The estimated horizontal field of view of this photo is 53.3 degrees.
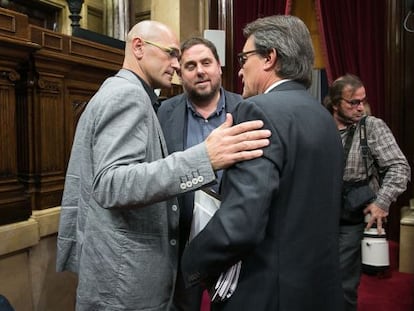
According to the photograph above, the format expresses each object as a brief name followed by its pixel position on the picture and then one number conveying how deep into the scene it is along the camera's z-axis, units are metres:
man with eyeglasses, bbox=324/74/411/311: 2.02
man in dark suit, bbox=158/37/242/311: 1.95
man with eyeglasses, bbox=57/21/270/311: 1.06
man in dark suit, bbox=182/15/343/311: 1.00
